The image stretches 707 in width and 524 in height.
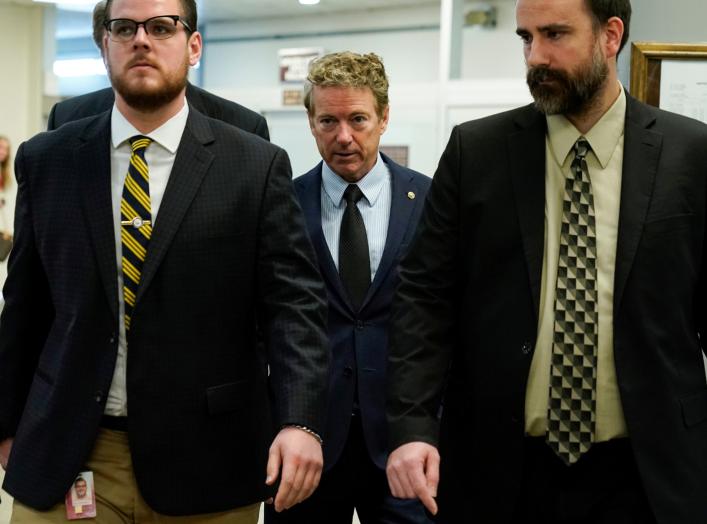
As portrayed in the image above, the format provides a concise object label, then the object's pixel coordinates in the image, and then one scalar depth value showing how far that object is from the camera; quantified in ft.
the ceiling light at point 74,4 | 29.73
